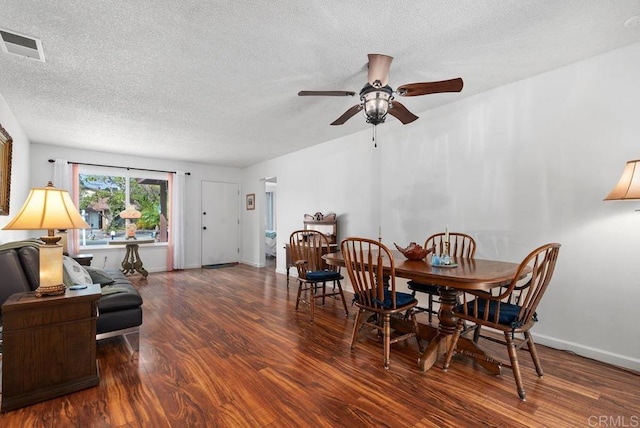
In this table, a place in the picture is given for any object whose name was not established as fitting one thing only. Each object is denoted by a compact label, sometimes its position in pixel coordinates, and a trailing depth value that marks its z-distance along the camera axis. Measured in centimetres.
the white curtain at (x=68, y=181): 507
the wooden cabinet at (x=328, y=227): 466
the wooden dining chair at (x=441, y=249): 280
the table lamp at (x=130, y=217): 581
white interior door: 687
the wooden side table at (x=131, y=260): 553
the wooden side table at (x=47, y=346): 171
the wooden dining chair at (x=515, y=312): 183
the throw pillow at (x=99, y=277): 304
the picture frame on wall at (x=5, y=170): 306
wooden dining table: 187
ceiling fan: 212
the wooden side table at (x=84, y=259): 416
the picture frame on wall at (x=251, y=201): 690
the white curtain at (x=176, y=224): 623
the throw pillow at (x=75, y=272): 240
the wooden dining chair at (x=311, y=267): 325
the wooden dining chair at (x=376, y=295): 221
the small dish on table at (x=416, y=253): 260
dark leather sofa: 199
